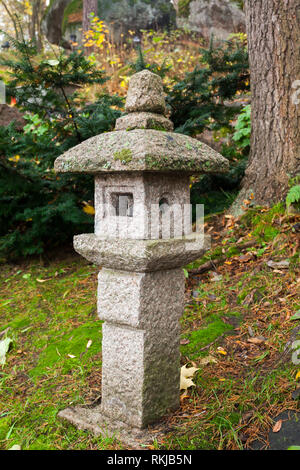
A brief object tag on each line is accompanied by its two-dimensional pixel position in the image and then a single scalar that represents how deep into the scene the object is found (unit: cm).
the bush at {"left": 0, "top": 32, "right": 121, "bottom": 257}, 400
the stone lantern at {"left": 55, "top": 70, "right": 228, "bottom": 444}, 204
